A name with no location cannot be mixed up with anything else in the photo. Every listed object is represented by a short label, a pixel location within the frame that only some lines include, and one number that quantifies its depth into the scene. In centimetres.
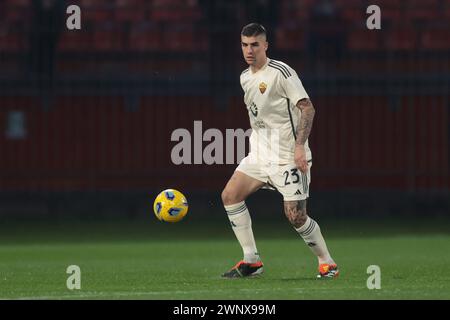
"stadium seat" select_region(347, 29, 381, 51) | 2314
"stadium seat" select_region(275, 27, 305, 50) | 2389
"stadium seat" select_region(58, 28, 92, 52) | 2279
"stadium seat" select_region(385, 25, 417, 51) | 2335
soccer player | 1070
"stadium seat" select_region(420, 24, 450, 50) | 2323
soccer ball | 1139
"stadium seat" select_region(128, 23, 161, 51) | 2377
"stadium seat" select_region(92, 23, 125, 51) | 2353
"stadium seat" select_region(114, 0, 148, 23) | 2505
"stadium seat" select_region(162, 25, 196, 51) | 2322
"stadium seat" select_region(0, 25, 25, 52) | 2258
